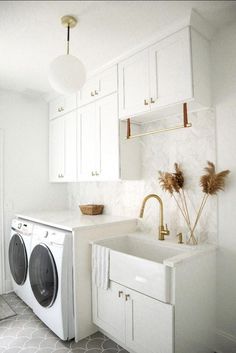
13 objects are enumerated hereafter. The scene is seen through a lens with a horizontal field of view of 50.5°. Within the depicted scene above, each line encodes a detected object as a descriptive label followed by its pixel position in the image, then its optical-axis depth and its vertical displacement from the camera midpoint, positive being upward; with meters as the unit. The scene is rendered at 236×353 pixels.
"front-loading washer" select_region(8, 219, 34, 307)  2.58 -0.81
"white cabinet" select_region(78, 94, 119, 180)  2.40 +0.43
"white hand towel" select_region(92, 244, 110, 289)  2.01 -0.68
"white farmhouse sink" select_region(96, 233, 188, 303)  1.61 -0.62
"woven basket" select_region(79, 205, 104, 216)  2.86 -0.32
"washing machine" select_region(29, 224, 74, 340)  2.05 -0.85
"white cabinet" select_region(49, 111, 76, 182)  2.96 +0.43
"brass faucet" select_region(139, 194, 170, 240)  2.15 -0.41
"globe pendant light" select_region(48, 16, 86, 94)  1.53 +0.67
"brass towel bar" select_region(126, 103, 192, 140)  1.89 +0.49
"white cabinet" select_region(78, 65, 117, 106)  2.39 +0.97
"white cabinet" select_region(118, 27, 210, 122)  1.79 +0.82
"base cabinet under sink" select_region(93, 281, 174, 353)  1.60 -0.99
